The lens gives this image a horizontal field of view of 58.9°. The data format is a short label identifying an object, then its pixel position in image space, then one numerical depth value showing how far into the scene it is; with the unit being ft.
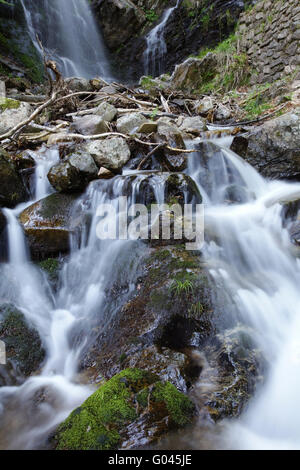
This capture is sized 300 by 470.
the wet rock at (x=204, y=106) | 29.55
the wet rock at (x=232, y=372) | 6.67
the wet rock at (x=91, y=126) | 19.40
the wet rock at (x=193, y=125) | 22.95
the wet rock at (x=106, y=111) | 22.85
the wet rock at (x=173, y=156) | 17.44
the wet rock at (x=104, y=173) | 15.52
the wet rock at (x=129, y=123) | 20.55
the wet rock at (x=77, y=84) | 31.28
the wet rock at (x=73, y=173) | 14.59
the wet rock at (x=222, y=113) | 27.94
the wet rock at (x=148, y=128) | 19.01
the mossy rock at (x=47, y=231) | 13.28
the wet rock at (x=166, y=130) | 17.94
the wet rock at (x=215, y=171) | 17.72
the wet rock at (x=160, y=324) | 7.96
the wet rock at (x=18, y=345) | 8.98
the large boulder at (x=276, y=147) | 17.34
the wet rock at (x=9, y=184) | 13.98
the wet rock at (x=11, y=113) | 19.45
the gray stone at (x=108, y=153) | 16.03
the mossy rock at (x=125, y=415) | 5.41
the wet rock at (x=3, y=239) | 13.25
